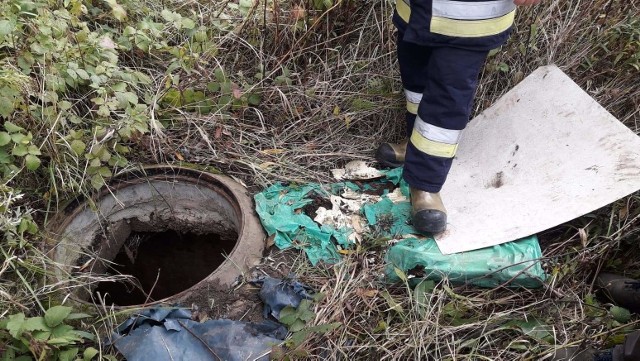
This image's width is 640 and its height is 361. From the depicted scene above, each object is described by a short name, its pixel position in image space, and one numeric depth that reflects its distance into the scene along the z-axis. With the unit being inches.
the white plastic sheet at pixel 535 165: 83.1
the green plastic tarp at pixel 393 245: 79.4
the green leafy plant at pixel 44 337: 62.0
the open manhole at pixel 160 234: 82.3
